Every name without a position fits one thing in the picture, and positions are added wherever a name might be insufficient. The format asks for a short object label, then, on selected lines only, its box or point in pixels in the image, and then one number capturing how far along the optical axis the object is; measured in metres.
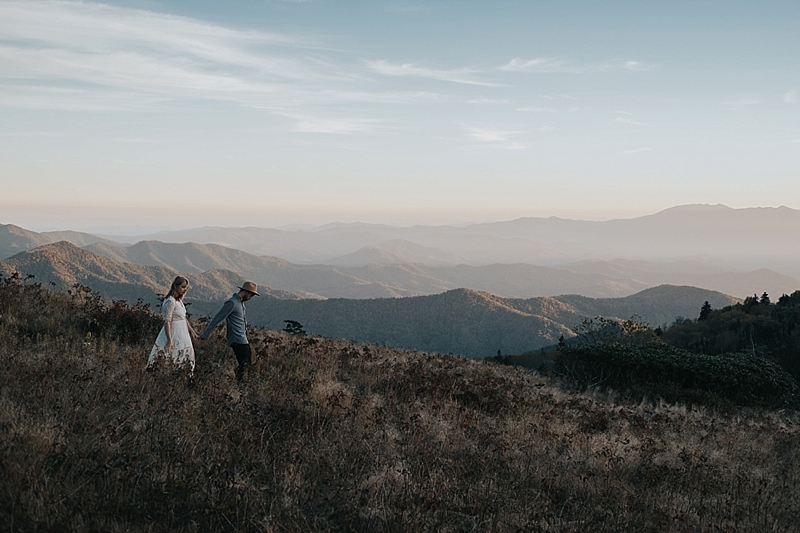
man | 8.26
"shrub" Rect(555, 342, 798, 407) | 15.48
